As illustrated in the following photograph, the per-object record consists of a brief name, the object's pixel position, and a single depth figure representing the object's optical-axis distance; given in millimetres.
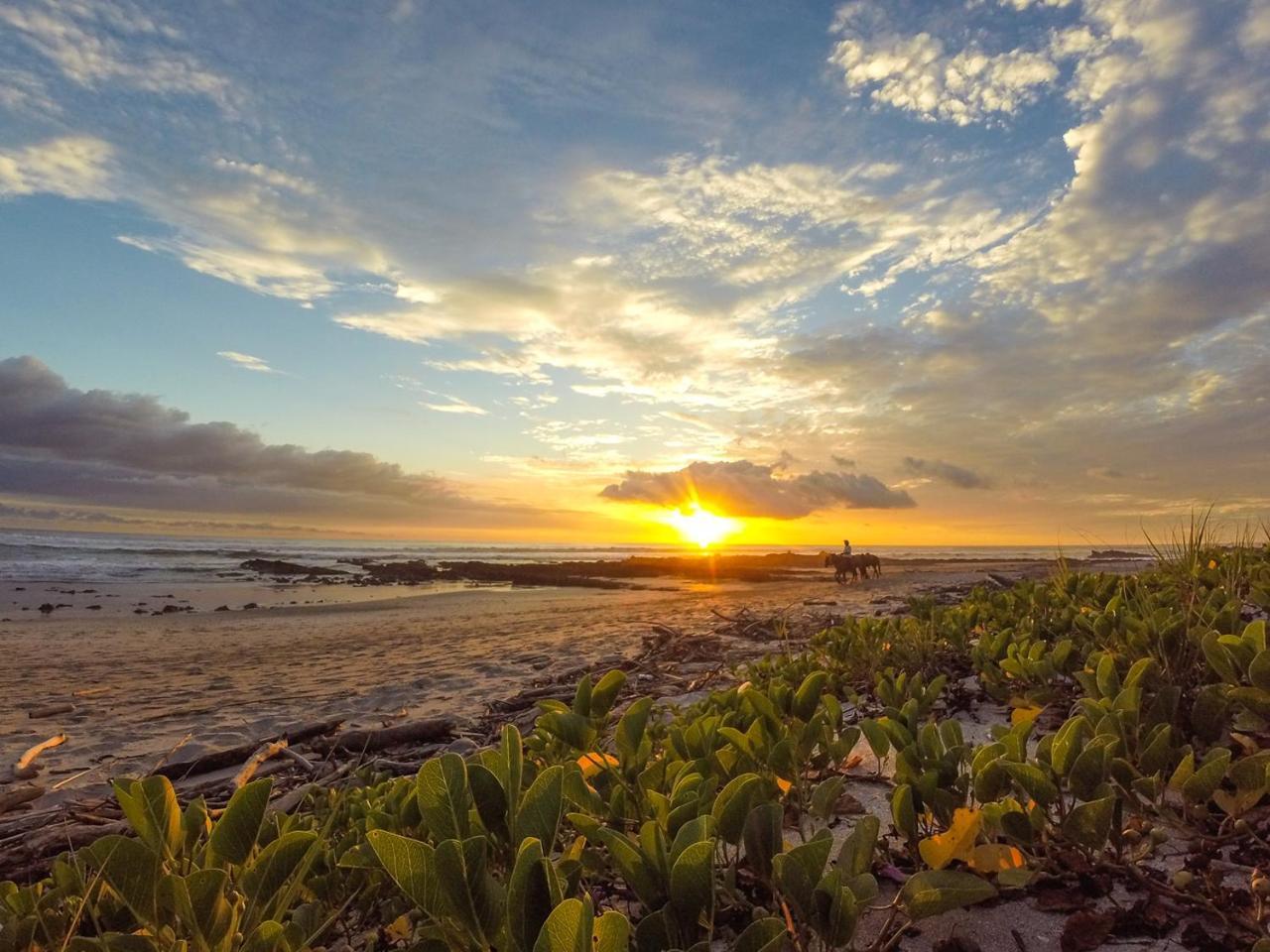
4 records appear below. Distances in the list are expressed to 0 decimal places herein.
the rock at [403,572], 28680
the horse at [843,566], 25828
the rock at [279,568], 32219
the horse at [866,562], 26773
